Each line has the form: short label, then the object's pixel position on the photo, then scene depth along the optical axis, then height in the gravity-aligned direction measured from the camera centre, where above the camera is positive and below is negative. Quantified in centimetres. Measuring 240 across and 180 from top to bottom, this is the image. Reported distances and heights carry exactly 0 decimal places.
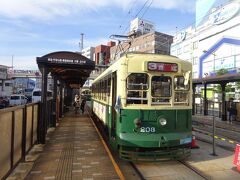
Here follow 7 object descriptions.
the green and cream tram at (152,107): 799 -28
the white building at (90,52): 12775 +1888
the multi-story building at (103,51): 11111 +1697
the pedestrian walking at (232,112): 2145 -106
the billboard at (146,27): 10108 +2440
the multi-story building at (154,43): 7844 +1456
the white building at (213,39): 4728 +1067
